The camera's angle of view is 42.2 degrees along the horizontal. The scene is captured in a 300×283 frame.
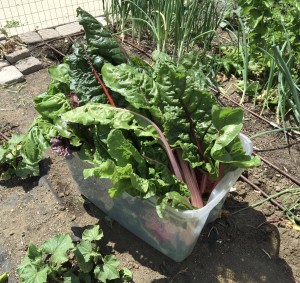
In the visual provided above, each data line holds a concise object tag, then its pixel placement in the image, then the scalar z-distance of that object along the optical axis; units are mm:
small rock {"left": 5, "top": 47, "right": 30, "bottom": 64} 3326
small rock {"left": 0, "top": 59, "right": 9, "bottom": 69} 3295
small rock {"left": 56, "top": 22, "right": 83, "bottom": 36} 3729
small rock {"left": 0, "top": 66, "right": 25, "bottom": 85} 3119
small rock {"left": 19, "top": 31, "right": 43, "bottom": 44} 3539
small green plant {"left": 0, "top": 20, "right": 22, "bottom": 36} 3755
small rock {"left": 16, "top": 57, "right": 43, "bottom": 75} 3244
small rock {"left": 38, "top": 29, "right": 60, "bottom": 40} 3615
